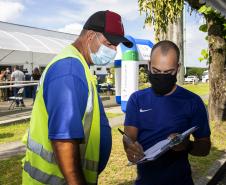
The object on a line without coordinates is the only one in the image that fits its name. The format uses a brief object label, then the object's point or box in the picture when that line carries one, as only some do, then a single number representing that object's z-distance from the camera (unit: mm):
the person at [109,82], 14530
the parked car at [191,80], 25355
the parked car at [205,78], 27840
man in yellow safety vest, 1280
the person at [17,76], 11447
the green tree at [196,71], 34082
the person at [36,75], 12193
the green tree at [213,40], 6070
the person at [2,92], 12402
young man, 1757
